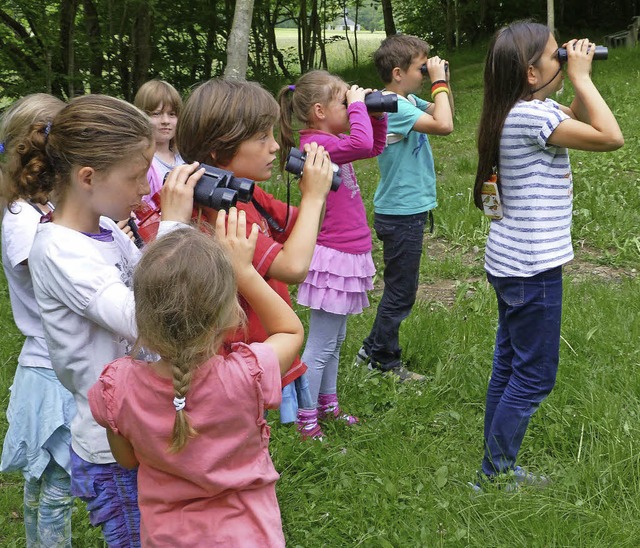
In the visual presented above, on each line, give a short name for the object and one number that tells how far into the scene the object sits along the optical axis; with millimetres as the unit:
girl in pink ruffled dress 3154
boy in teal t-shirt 3705
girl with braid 1545
